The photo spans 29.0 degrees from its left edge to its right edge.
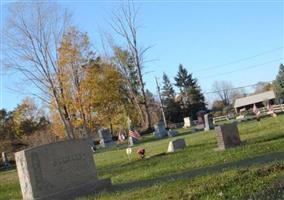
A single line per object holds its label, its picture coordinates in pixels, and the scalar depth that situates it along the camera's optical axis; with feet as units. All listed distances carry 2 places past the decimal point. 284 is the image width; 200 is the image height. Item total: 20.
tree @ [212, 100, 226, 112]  381.36
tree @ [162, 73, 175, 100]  398.25
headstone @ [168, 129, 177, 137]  138.07
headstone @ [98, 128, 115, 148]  147.42
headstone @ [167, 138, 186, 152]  67.58
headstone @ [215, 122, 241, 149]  54.90
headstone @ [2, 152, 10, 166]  149.54
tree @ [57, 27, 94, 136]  178.70
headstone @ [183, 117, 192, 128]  207.51
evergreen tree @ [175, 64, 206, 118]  314.51
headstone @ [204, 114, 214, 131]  129.14
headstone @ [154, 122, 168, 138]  145.57
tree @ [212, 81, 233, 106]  462.19
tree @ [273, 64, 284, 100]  299.60
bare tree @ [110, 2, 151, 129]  211.00
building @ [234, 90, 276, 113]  335.88
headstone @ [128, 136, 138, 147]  124.47
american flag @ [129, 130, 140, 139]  107.45
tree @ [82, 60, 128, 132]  189.98
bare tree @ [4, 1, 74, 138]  169.37
